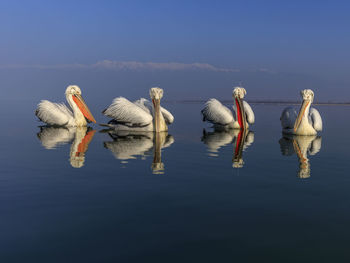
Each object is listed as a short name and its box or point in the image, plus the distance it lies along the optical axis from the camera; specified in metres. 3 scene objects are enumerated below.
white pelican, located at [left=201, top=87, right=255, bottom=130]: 11.45
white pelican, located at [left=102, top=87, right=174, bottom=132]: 10.35
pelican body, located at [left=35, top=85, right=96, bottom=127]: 12.02
